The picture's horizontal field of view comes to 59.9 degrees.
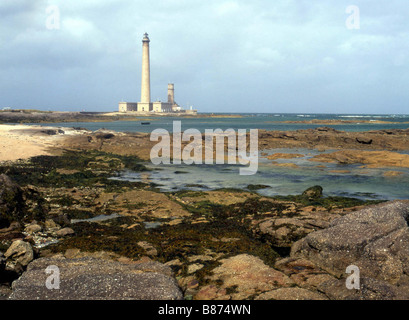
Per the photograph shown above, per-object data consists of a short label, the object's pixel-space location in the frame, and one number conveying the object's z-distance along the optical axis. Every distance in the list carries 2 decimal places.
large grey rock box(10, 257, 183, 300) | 6.05
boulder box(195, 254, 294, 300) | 6.71
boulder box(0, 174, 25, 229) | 11.30
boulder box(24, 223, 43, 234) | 10.73
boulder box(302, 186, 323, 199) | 16.17
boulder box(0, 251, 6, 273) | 7.30
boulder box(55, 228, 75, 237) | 10.62
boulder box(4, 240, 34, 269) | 8.18
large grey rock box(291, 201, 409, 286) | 7.16
